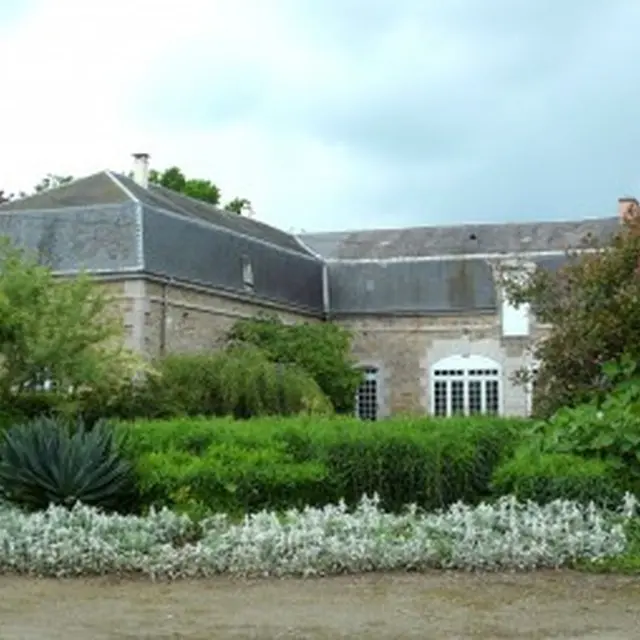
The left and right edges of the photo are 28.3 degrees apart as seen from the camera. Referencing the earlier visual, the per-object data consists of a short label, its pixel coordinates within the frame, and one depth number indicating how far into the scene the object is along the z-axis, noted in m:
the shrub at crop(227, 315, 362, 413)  30.03
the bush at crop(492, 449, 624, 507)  11.95
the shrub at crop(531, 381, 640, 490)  12.35
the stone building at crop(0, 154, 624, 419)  27.84
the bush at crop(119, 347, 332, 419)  22.33
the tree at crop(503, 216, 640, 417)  14.08
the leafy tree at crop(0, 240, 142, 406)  17.20
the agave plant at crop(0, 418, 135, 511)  12.53
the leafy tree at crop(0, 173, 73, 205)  42.42
